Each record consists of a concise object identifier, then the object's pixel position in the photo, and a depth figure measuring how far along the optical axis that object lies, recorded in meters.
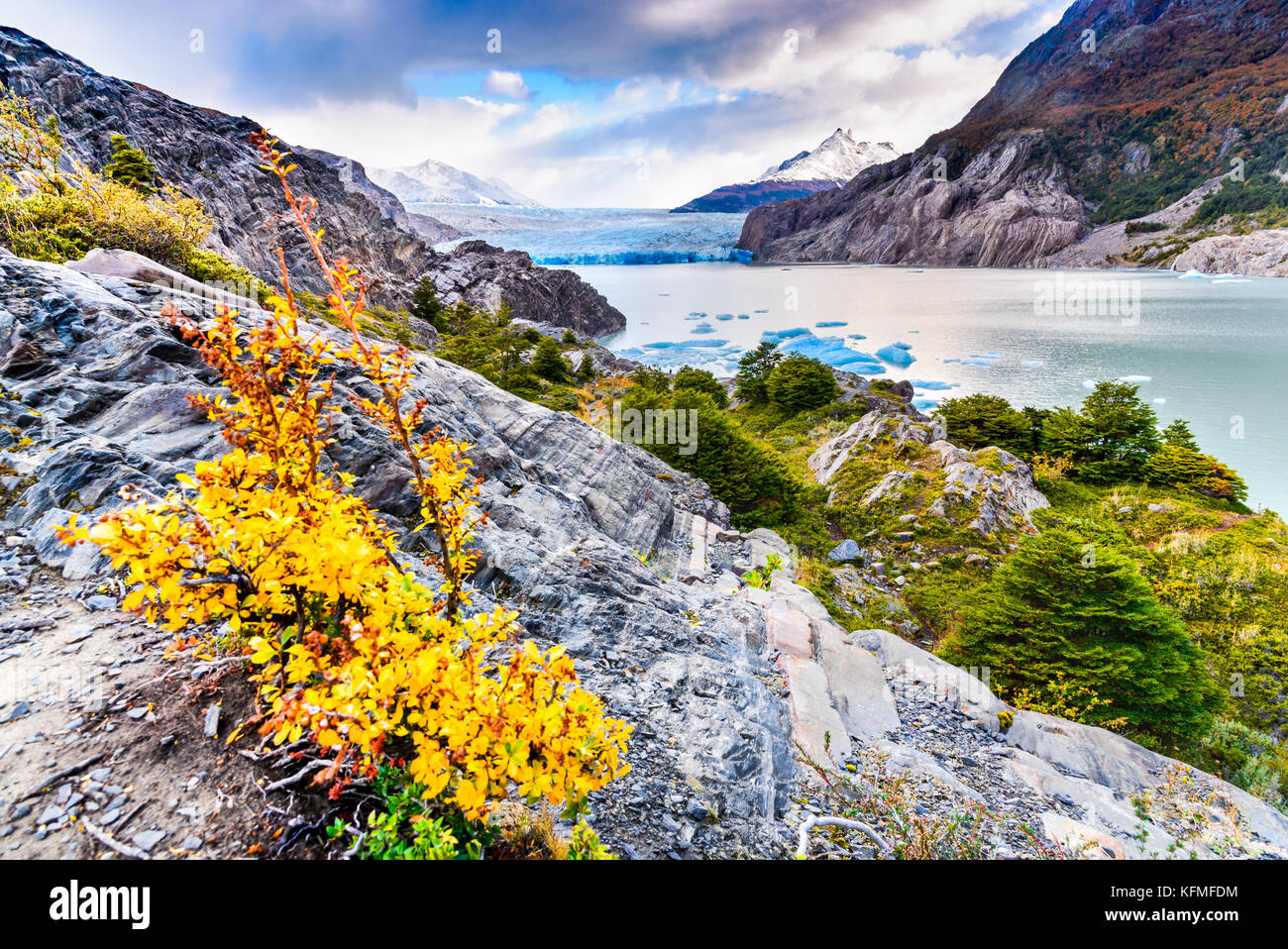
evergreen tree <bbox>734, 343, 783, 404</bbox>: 39.22
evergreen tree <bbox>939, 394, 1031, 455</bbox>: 26.52
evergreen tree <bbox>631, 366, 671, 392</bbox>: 33.19
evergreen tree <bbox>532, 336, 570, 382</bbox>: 32.41
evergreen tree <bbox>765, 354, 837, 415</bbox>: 35.25
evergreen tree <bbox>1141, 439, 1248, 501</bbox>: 20.70
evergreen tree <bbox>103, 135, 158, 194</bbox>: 25.50
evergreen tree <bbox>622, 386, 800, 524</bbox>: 17.45
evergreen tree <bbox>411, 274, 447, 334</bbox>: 54.88
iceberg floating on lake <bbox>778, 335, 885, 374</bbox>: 49.81
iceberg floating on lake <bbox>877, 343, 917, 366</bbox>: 50.19
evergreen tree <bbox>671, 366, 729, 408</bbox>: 37.25
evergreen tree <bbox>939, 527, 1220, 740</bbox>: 9.59
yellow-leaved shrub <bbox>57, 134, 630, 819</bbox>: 1.93
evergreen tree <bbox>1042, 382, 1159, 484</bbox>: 22.89
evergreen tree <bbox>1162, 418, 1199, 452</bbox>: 23.22
